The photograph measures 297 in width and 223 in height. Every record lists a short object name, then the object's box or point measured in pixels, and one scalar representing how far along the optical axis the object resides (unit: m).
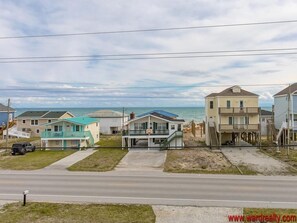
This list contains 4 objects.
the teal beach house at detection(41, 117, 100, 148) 31.76
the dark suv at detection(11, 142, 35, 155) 27.53
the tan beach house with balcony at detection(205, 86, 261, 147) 31.07
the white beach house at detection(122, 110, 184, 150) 30.73
